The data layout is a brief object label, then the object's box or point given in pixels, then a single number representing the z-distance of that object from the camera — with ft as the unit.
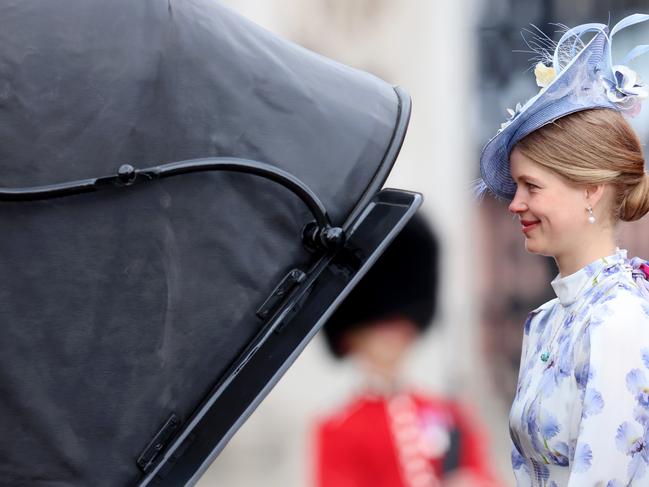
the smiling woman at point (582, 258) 19.24
